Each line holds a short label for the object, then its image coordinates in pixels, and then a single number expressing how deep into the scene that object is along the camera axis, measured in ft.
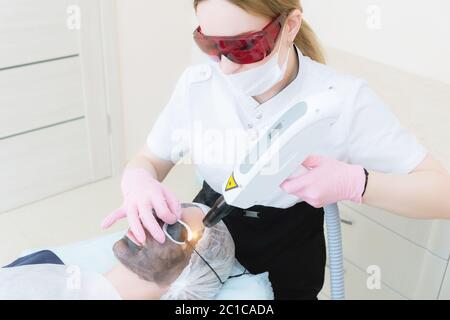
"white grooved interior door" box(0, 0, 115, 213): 7.72
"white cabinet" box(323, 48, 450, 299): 4.90
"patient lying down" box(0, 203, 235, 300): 3.80
